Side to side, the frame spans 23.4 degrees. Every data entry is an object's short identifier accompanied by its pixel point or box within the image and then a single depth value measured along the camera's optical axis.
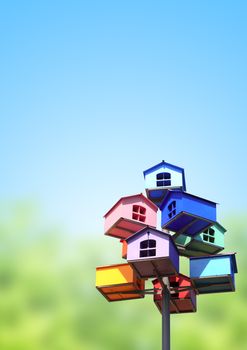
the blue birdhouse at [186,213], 13.71
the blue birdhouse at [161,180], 15.02
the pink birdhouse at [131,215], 14.24
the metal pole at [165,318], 12.83
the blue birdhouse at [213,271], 13.08
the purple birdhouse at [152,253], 12.75
